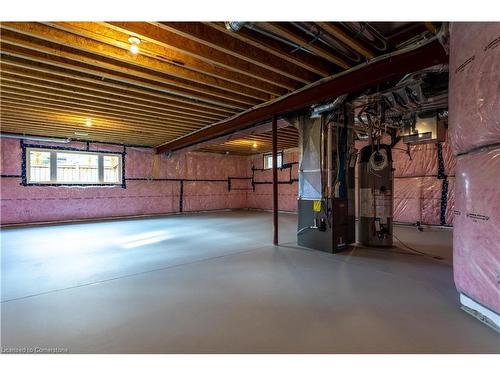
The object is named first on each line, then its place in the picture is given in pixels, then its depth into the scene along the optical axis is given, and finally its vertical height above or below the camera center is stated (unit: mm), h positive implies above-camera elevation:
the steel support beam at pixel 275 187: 4254 -5
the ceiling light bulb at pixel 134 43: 2529 +1423
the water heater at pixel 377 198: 4023 -176
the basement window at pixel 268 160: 10237 +1040
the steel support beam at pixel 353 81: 2432 +1226
